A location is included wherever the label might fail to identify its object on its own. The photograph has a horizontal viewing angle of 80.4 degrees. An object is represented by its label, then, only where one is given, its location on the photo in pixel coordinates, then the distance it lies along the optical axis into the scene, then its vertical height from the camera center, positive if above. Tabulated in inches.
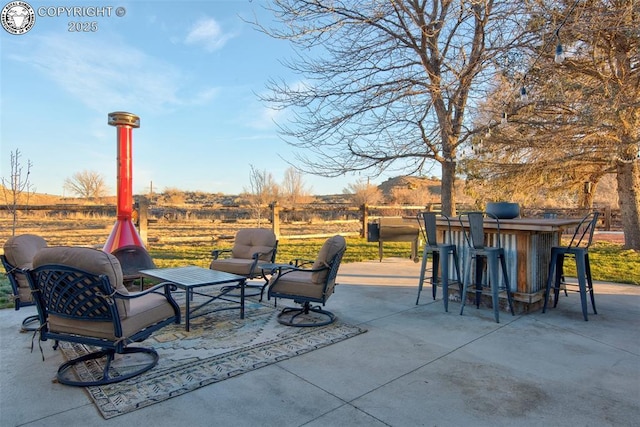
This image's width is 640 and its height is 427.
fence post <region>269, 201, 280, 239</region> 352.5 -6.9
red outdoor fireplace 201.9 +13.7
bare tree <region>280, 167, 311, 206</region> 898.3 +49.7
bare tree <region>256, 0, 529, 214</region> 262.5 +96.3
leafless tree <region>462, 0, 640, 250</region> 219.1 +72.5
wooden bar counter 162.4 -19.3
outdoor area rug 90.4 -44.4
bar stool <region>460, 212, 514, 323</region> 155.7 -21.8
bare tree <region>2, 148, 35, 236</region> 279.5 +20.7
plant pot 179.0 +0.1
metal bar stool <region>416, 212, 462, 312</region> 171.7 -19.7
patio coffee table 134.7 -27.2
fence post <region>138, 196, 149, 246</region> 277.0 -7.5
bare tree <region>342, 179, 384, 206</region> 927.0 +42.0
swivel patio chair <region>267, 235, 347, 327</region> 144.2 -29.6
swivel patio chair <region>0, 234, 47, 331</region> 128.6 -19.5
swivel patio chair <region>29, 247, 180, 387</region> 92.7 -25.2
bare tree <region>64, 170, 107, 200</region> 826.8 +52.6
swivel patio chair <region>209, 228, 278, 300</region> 195.3 -22.6
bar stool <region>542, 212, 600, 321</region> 157.2 -26.3
